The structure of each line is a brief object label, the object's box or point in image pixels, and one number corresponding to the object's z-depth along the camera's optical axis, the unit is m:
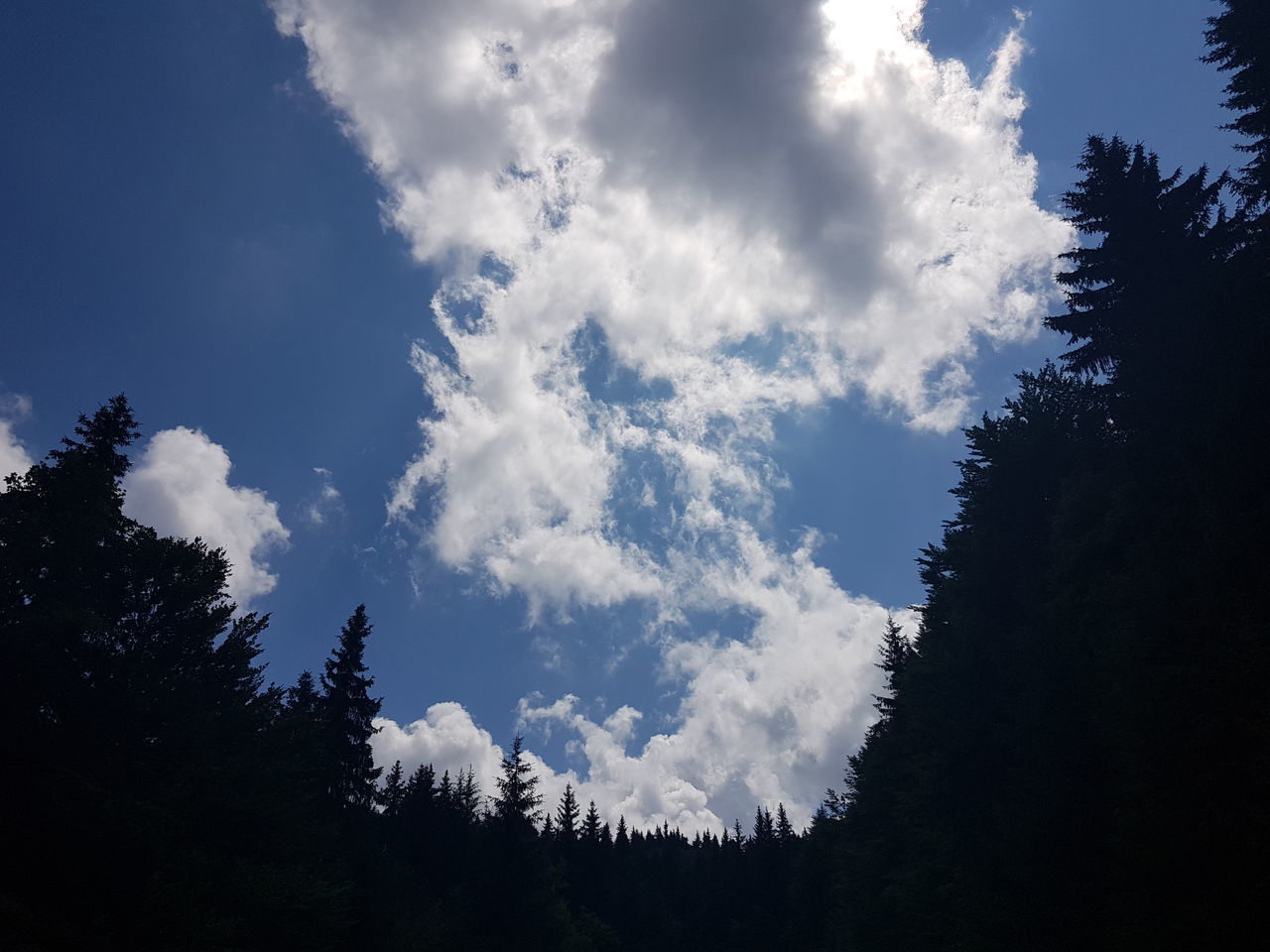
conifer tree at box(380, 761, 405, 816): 65.75
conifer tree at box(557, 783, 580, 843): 74.69
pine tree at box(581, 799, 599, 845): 85.19
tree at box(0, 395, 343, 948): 21.48
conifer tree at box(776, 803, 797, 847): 90.56
